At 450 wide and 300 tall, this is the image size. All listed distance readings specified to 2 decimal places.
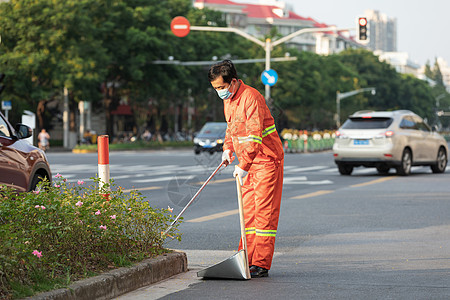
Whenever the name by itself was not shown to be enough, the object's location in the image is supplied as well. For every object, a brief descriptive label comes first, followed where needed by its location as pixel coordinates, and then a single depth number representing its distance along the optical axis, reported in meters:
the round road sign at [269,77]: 42.25
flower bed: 5.43
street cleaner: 7.04
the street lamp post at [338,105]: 93.12
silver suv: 22.69
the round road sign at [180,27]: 37.75
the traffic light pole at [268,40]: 35.49
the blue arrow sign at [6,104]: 44.16
